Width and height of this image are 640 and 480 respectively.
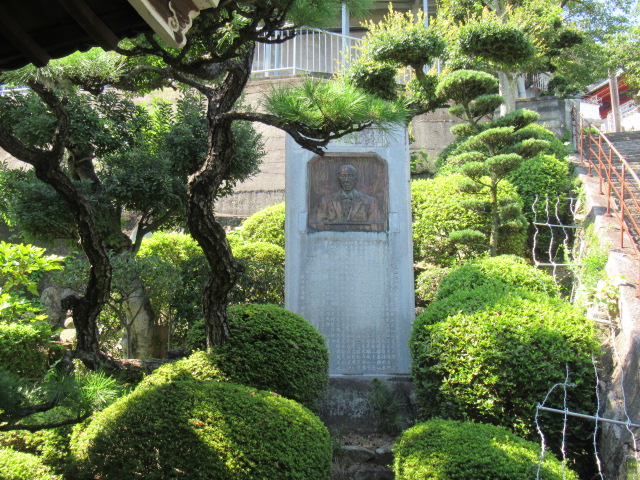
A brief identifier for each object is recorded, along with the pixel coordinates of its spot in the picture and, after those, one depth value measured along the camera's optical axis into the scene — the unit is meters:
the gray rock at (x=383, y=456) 5.36
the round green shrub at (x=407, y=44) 9.42
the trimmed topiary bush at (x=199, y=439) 3.81
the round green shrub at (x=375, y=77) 9.74
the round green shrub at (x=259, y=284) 7.72
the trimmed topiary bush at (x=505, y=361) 5.09
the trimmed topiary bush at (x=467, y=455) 4.02
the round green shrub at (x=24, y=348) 6.00
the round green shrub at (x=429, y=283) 8.00
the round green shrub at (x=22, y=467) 4.12
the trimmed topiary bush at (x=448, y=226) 8.88
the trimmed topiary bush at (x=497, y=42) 9.77
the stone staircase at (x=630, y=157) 7.99
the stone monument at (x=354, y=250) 6.80
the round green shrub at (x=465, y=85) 9.38
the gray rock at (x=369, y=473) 5.12
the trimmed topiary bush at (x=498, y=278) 6.41
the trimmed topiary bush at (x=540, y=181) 9.65
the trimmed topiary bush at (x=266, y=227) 9.38
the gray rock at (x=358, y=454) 5.38
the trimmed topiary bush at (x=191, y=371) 5.02
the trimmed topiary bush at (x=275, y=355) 5.15
